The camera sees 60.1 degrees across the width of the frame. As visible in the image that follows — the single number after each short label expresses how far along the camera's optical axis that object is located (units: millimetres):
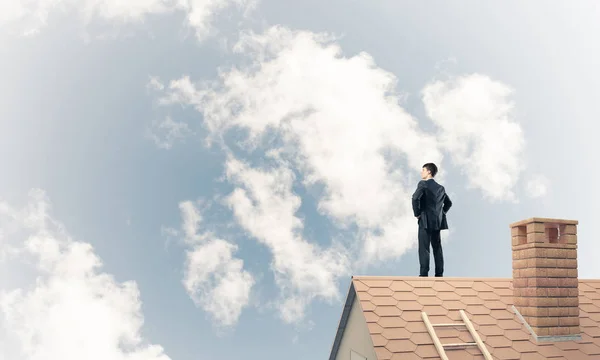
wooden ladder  8633
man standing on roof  12133
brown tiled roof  8695
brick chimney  9766
